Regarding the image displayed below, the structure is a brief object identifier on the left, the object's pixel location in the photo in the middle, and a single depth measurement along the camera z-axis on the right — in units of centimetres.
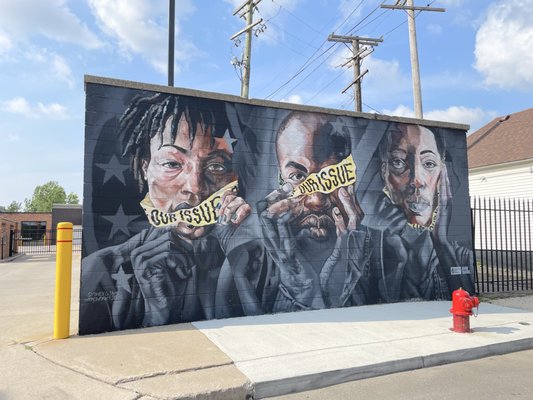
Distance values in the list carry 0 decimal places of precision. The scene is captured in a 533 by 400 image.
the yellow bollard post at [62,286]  630
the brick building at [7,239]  2605
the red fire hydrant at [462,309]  681
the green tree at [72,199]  8878
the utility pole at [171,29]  891
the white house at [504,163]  1798
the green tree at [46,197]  8006
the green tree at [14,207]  8975
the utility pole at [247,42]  1739
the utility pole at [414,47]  1586
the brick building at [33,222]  5372
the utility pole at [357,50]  1992
